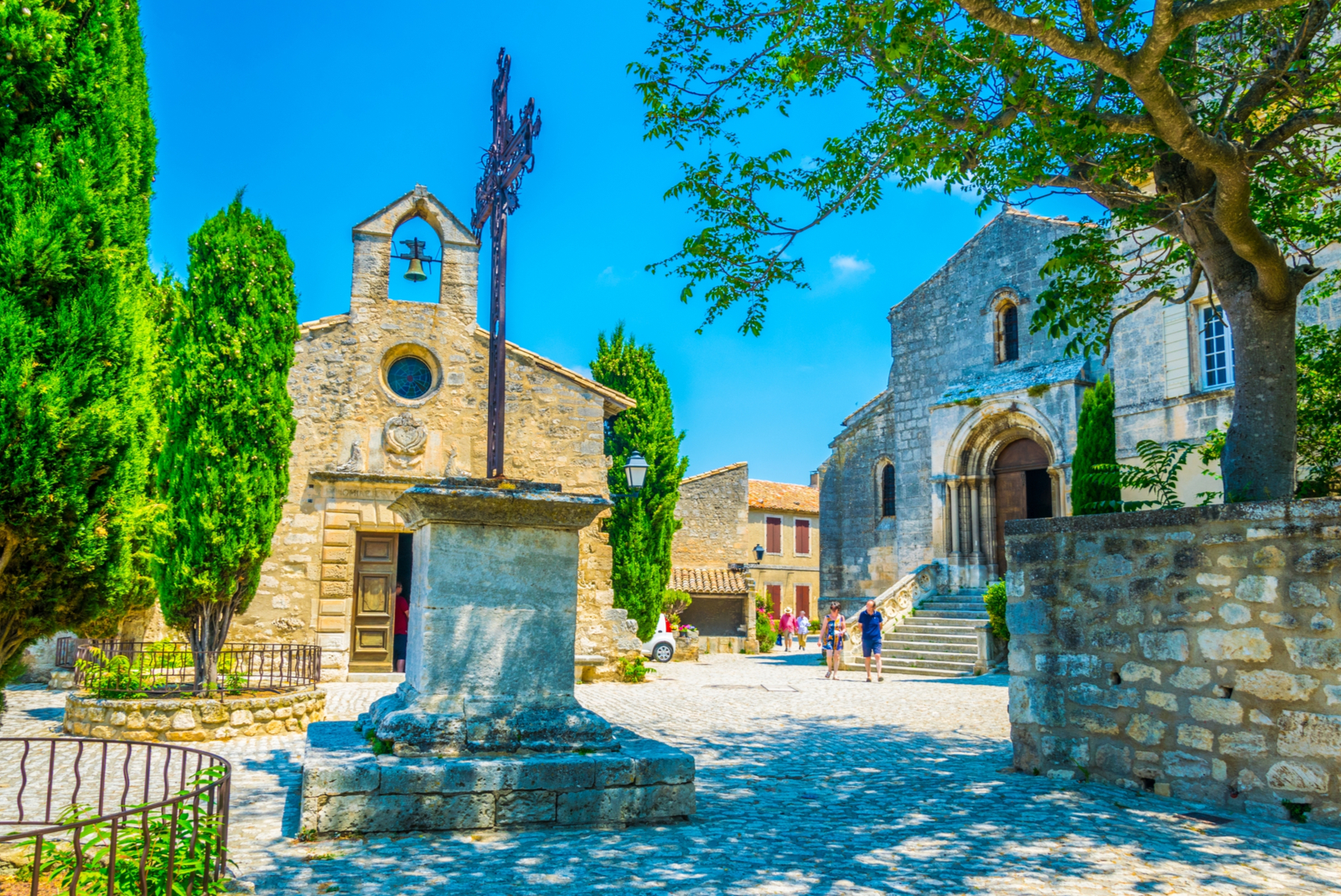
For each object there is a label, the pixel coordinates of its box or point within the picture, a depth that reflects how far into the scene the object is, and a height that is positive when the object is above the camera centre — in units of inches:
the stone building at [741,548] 1223.5 +51.2
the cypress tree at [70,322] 145.6 +42.9
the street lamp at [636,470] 524.4 +63.9
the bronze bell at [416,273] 571.8 +193.5
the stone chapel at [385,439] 554.9 +89.7
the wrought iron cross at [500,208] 242.1 +101.2
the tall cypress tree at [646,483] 780.6 +85.4
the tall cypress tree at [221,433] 364.5 +59.5
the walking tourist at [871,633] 618.8 -35.7
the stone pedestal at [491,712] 188.5 -31.1
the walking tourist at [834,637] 650.8 -41.9
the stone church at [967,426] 701.9 +131.9
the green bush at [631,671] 589.9 -60.1
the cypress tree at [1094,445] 626.2 +99.7
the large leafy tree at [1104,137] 233.5 +131.9
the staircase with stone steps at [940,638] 641.0 -42.4
